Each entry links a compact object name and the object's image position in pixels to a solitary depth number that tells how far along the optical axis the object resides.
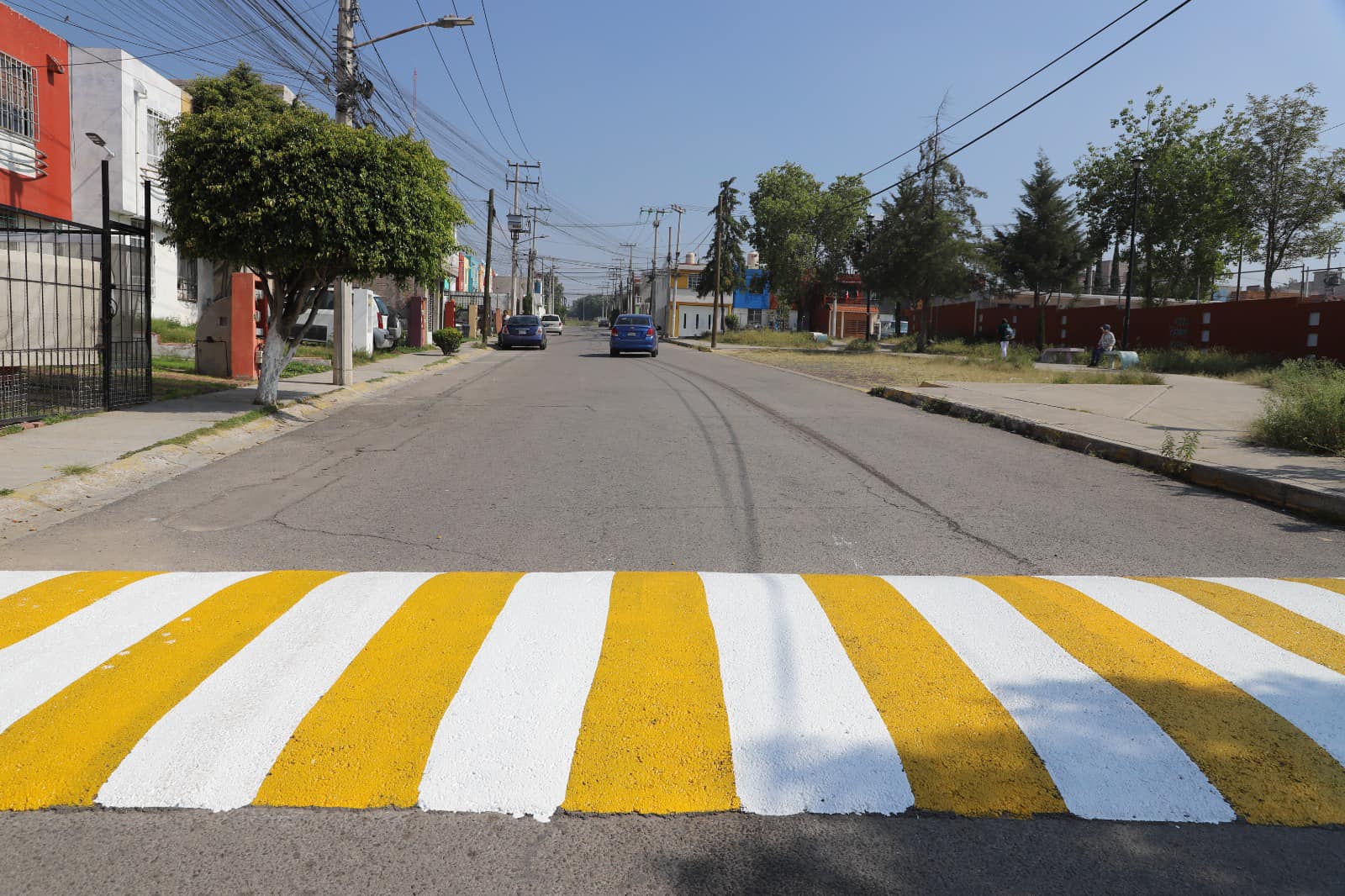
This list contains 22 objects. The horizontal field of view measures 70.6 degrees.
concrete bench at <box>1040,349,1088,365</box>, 35.38
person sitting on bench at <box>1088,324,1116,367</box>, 31.80
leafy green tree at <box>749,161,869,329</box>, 75.94
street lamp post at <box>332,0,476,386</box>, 16.31
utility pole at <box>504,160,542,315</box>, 65.50
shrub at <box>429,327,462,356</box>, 31.77
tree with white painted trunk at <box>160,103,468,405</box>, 12.16
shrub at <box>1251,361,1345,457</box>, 10.70
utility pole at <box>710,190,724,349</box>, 50.56
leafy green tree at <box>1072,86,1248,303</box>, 46.28
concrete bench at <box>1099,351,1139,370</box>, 30.92
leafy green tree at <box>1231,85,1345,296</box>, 43.41
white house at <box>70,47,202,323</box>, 22.36
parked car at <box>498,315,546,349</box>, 41.09
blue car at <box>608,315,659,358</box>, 36.25
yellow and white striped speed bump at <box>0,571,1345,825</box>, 3.19
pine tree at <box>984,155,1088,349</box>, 50.72
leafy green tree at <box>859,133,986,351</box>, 41.38
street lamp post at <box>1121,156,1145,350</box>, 32.03
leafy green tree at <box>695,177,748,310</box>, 74.44
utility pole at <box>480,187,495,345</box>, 45.56
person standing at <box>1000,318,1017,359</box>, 34.59
